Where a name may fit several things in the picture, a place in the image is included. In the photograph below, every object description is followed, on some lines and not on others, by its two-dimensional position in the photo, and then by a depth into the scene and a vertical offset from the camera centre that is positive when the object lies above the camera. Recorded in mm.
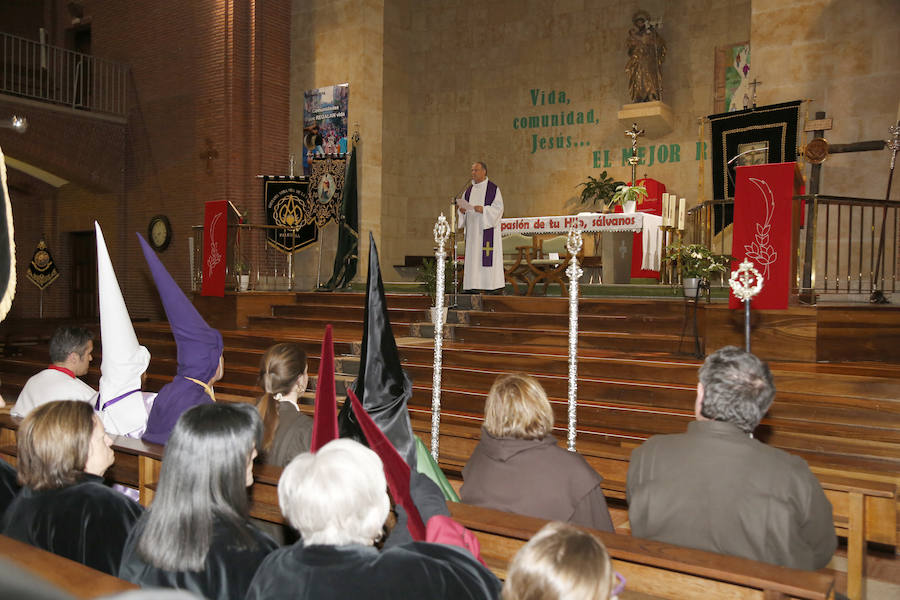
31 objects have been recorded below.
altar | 8797 +733
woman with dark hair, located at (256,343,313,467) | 3162 -509
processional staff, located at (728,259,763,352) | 3695 +5
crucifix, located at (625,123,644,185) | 10534 +2224
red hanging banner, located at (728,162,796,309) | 6027 +520
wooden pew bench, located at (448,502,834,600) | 1965 -764
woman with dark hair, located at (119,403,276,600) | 1861 -589
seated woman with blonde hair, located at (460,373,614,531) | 2604 -596
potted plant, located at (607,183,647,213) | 9062 +1109
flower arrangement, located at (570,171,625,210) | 12258 +1564
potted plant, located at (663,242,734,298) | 6664 +218
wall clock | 13234 +853
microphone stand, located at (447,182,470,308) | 8852 +468
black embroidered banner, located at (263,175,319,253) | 11570 +1084
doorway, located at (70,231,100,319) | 15188 +119
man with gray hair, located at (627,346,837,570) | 2119 -553
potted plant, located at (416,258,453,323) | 9177 +100
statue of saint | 12117 +3630
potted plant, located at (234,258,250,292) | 10898 +105
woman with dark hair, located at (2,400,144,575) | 2219 -632
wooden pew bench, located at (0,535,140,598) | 1646 -663
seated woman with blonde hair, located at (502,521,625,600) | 1353 -502
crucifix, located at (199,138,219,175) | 12359 +2055
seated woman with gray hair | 1595 -576
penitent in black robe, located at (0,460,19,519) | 2750 -736
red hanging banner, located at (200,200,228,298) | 10453 +466
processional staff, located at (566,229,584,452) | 3971 -138
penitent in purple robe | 3514 -340
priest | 9148 +623
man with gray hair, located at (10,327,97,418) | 3719 -466
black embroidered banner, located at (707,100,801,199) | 7777 +1597
